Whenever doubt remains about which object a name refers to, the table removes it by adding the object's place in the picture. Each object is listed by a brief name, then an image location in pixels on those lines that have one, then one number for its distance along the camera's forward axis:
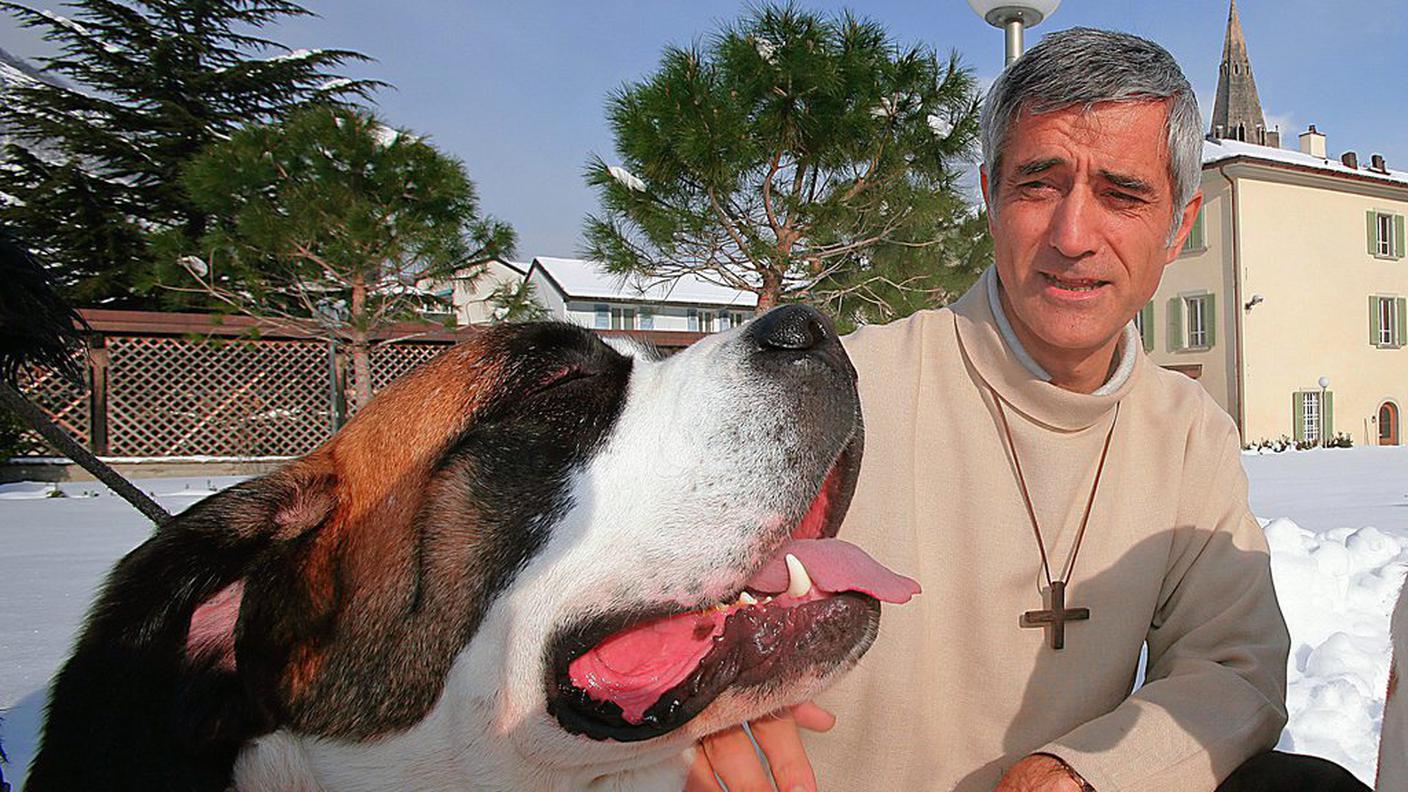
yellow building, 23.55
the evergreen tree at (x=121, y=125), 15.61
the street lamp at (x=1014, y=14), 5.29
